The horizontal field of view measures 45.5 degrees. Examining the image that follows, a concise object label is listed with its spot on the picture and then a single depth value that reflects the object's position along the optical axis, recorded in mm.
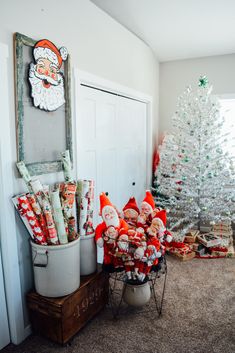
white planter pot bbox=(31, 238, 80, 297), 1718
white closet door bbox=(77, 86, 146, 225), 2379
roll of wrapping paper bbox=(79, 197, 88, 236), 1987
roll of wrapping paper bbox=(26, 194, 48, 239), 1693
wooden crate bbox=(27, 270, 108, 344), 1703
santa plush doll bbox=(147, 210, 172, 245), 1910
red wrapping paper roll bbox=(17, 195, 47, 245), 1662
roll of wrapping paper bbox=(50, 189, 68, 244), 1733
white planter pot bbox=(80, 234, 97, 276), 1979
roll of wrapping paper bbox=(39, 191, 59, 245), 1729
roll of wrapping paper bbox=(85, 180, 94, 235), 2002
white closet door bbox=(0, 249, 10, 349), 1738
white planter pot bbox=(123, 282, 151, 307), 2023
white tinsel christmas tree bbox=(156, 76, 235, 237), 3004
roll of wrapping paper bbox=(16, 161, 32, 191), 1665
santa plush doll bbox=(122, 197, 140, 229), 2207
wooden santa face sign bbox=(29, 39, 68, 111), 1750
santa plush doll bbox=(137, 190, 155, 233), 2094
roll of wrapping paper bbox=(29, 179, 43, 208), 1696
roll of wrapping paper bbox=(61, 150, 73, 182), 2006
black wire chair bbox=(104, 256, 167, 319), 2033
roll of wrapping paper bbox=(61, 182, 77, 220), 1858
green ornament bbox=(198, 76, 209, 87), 2988
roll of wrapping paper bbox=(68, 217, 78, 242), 1862
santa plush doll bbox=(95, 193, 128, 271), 1864
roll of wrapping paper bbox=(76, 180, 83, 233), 2008
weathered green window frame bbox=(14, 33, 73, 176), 1629
